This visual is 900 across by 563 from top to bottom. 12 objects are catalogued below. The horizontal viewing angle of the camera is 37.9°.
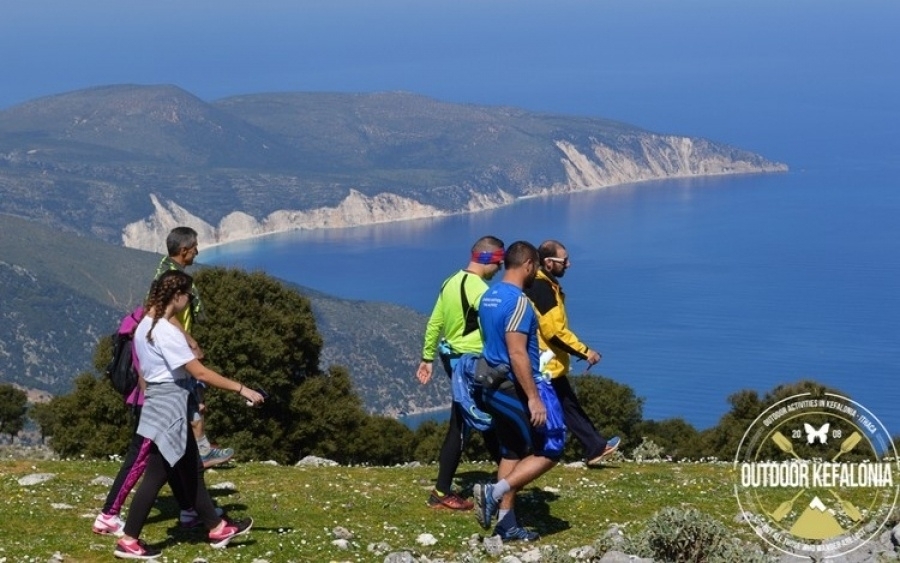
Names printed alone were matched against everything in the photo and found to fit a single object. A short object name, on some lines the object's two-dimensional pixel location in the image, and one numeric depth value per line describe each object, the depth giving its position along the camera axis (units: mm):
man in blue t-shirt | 10234
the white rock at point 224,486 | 13242
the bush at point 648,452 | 21850
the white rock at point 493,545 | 10539
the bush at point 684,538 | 9203
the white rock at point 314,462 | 17141
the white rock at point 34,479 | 13469
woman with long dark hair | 9945
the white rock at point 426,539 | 10812
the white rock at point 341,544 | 10518
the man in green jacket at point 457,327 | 11852
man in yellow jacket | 12562
